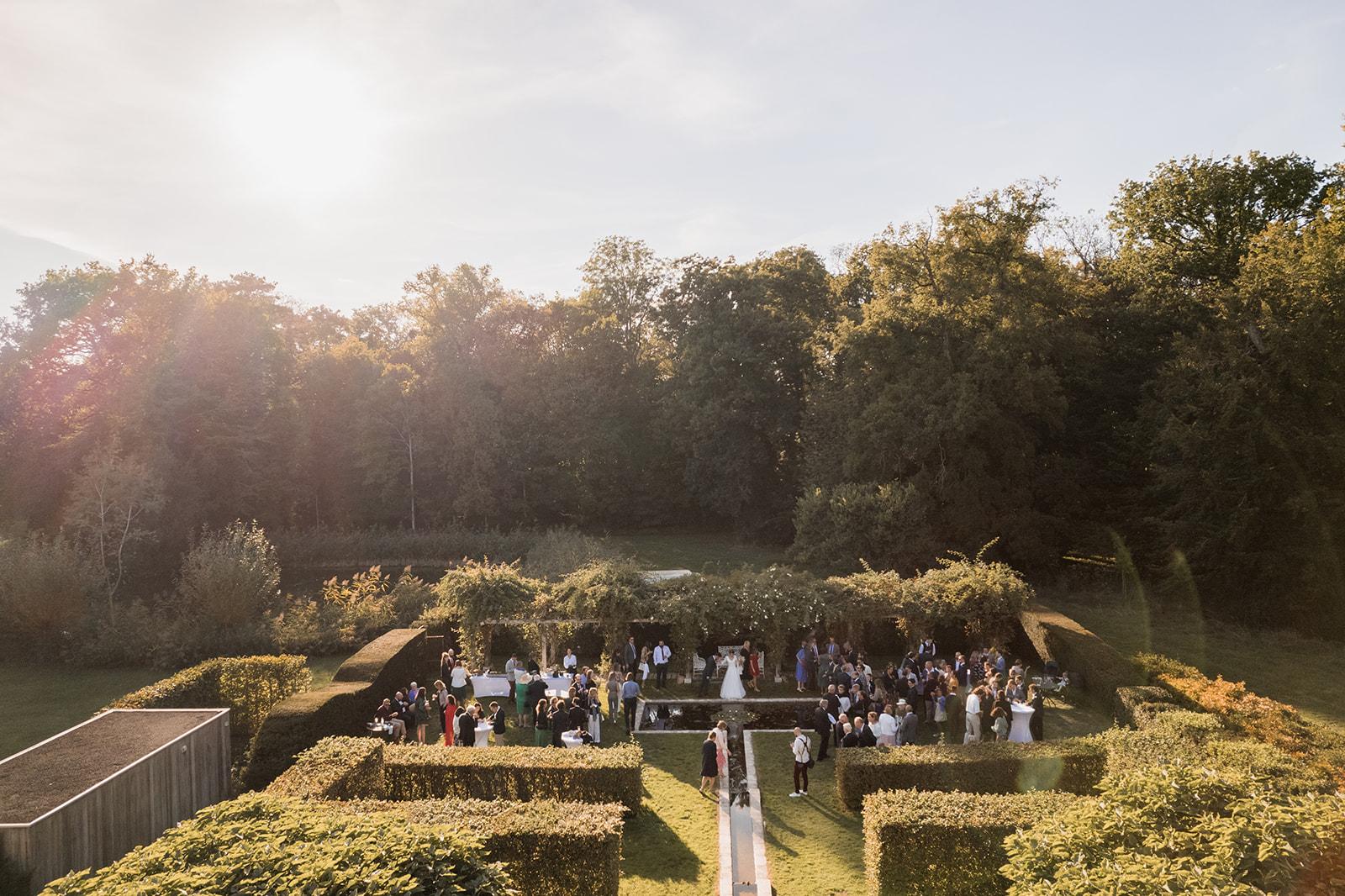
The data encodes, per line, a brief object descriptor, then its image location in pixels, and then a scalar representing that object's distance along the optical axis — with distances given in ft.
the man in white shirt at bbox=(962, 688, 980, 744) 52.08
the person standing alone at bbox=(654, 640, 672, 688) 68.44
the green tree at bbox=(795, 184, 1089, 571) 104.12
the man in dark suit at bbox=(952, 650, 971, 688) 63.31
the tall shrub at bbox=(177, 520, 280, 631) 85.51
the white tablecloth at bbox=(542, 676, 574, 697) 62.34
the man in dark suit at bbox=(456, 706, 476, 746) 50.34
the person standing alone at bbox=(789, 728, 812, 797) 45.19
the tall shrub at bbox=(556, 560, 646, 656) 68.03
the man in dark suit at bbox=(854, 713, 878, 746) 48.22
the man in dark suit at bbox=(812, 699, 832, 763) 50.78
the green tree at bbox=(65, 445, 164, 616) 104.99
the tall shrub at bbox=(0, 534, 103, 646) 82.74
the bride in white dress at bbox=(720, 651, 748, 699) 64.75
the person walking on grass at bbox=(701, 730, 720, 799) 45.68
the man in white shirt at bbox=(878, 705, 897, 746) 49.85
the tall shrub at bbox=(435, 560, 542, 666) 69.31
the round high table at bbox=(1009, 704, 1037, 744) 52.75
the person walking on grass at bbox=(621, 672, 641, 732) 57.26
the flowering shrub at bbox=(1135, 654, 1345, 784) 44.98
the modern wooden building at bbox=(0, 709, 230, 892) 32.68
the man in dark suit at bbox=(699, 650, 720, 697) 65.39
